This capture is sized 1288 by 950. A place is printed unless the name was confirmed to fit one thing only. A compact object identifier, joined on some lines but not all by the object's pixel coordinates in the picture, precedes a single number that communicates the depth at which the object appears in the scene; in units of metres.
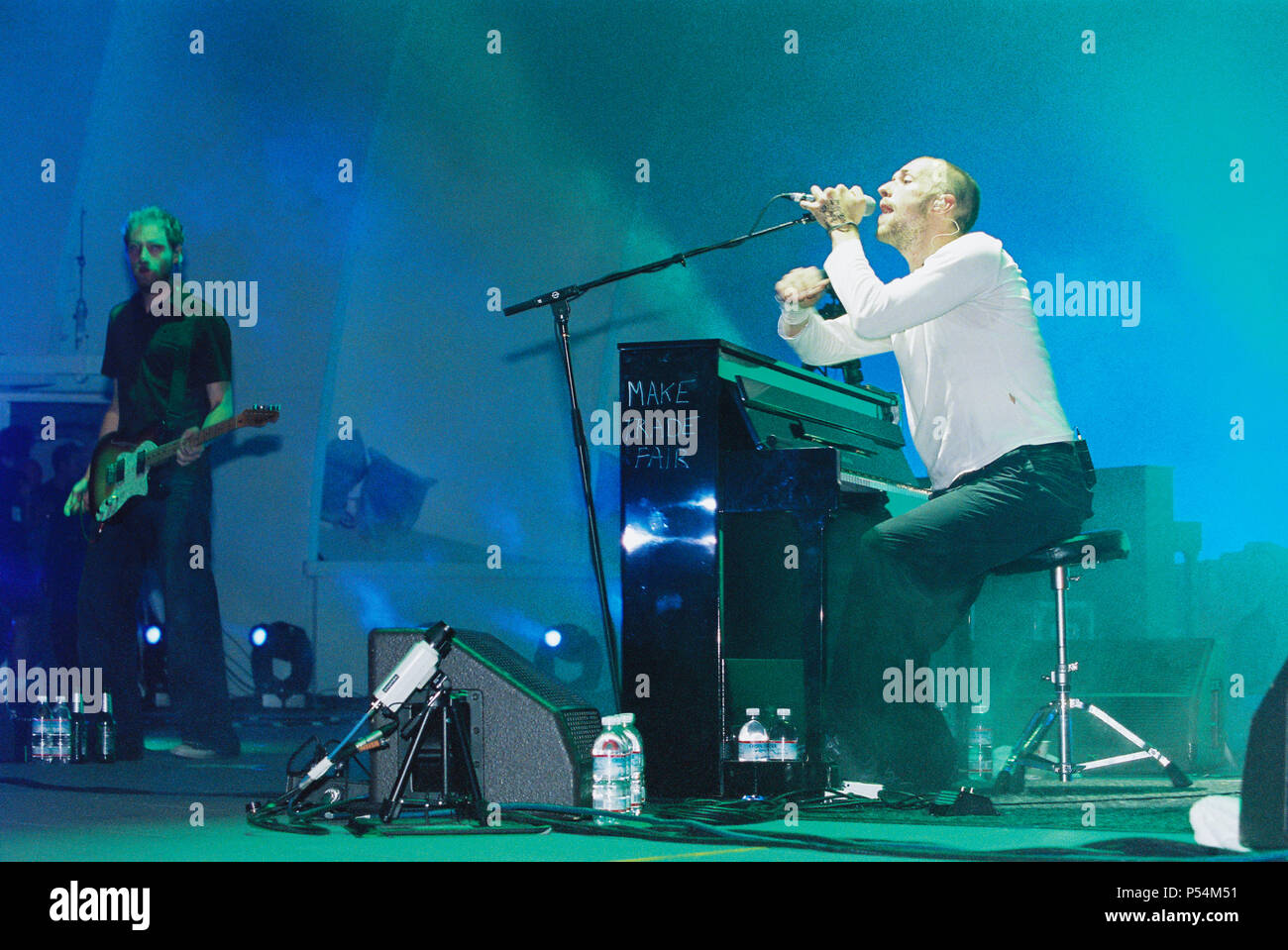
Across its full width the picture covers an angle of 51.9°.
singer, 3.46
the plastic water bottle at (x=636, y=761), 3.38
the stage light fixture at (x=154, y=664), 6.45
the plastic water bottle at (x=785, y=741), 3.60
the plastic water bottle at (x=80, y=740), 4.81
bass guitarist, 4.85
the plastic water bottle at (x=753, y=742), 3.60
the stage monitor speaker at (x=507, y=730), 3.18
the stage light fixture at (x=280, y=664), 7.13
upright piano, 3.57
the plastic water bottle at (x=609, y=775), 3.29
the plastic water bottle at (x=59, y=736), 4.83
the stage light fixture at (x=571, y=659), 7.21
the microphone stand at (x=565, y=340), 3.99
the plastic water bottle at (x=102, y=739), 4.82
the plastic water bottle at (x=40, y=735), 4.87
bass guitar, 4.93
